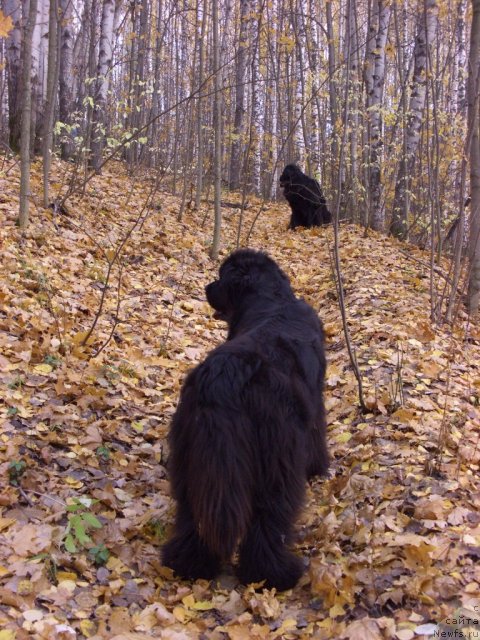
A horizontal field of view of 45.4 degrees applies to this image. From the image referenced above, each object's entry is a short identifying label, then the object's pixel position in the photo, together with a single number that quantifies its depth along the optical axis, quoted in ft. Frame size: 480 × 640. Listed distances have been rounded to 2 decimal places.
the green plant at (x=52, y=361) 16.11
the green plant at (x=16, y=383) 14.45
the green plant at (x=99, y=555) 10.12
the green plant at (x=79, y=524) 9.98
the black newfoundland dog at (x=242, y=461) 9.34
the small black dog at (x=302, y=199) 41.06
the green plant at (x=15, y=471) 11.48
